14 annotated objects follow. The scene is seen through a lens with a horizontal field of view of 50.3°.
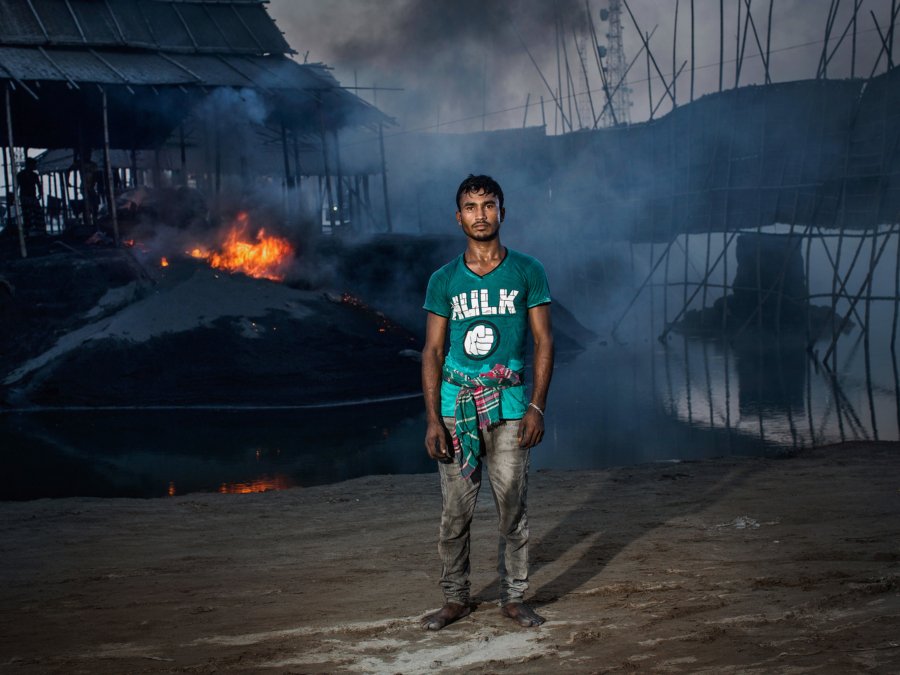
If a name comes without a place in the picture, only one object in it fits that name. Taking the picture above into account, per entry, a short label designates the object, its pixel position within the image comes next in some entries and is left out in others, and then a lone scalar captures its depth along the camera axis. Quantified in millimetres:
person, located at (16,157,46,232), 21359
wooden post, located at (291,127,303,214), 24012
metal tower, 46594
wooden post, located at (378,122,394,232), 24419
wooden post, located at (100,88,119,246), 19000
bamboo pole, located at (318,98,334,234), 21797
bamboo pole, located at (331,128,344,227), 24047
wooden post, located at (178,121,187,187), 23714
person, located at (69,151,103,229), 22281
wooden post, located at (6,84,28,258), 17859
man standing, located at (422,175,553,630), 3973
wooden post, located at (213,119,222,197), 21656
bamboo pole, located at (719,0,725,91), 19703
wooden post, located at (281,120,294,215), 22922
